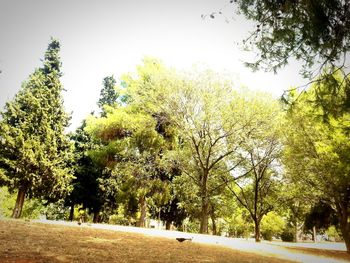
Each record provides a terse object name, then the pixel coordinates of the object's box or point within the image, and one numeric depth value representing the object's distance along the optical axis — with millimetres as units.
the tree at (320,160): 14906
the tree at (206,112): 22359
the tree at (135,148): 25031
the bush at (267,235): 52344
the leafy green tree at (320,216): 26092
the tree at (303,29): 6227
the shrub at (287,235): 52438
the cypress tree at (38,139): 21938
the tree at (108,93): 37656
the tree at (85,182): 29938
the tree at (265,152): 22531
